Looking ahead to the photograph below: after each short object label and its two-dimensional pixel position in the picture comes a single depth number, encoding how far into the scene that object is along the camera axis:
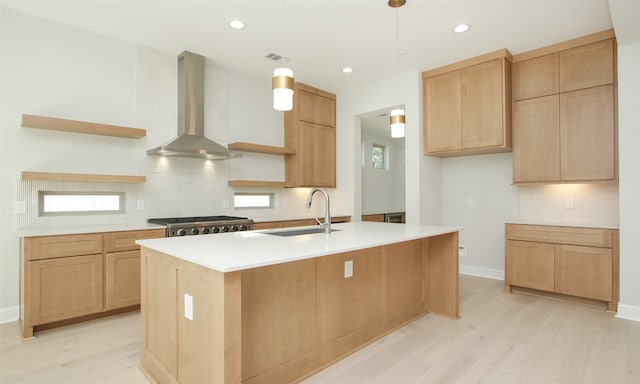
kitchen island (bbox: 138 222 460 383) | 1.57
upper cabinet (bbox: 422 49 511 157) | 3.99
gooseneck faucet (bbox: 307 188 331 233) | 2.70
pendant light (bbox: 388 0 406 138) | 2.79
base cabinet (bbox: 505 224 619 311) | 3.36
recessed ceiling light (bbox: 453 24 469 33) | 3.35
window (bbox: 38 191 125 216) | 3.30
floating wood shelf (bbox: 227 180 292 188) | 4.50
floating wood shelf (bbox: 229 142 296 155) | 4.47
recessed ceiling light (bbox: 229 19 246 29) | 3.26
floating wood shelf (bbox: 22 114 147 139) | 3.02
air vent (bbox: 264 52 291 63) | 4.07
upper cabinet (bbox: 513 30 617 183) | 3.50
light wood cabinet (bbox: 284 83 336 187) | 5.18
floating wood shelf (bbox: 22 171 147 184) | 3.05
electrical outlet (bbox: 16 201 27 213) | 3.09
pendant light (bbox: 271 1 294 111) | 2.08
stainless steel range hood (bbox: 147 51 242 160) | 3.94
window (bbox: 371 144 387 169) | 7.80
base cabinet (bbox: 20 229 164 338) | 2.72
